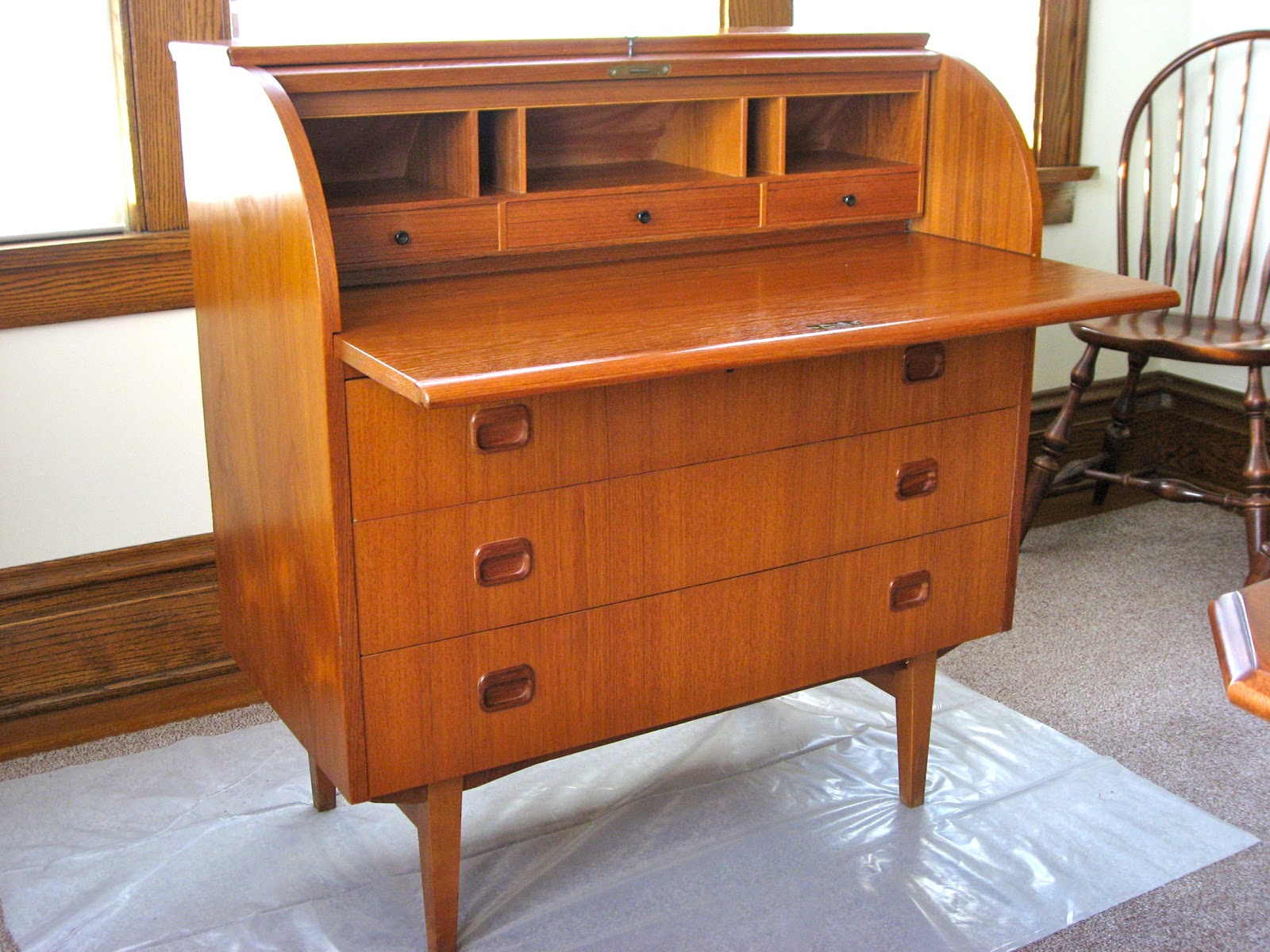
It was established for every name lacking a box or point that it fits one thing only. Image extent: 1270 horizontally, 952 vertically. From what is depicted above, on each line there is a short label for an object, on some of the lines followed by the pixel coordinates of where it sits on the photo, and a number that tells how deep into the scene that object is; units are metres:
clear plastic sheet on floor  1.87
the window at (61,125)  2.18
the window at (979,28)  2.86
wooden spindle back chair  2.77
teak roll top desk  1.55
